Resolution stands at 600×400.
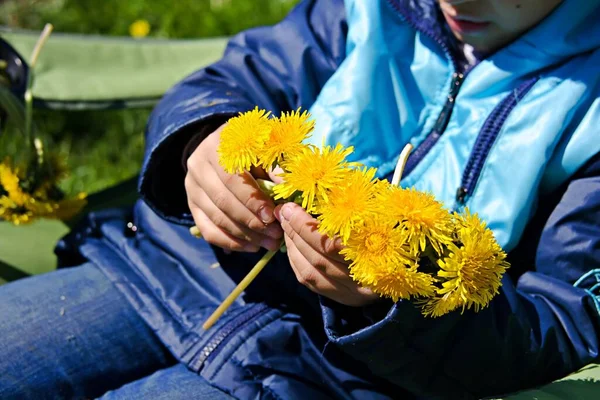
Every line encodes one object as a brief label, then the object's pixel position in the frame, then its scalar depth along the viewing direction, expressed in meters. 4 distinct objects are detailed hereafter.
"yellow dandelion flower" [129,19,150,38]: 2.57
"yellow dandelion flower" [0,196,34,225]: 0.93
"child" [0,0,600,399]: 0.80
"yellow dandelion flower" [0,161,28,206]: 0.93
